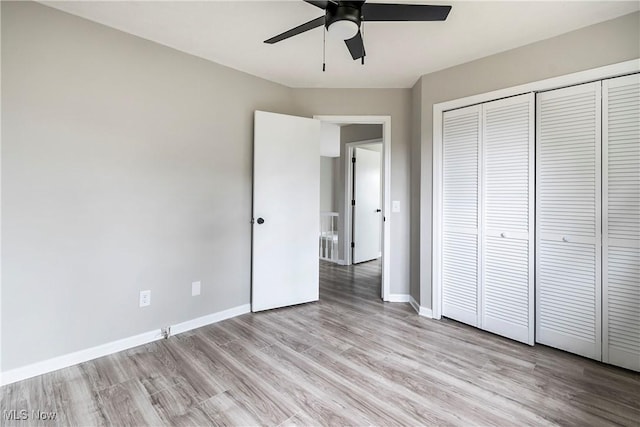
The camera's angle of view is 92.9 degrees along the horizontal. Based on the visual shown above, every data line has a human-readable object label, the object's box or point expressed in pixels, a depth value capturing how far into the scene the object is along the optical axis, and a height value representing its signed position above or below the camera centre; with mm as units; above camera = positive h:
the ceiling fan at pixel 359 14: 1499 +1024
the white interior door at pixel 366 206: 5203 +85
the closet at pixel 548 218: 2000 -51
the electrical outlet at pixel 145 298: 2324 -686
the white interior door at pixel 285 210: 2973 -1
